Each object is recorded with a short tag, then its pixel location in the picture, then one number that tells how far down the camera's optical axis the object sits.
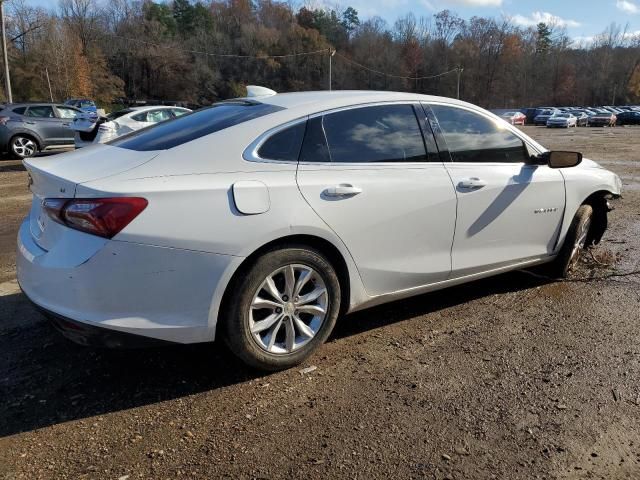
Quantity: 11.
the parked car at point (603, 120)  50.12
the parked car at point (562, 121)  47.96
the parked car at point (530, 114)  62.12
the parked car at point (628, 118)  52.72
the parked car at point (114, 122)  13.15
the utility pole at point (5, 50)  27.75
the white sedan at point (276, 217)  2.72
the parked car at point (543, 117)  53.47
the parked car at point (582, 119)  52.00
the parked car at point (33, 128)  14.88
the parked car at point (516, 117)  53.28
